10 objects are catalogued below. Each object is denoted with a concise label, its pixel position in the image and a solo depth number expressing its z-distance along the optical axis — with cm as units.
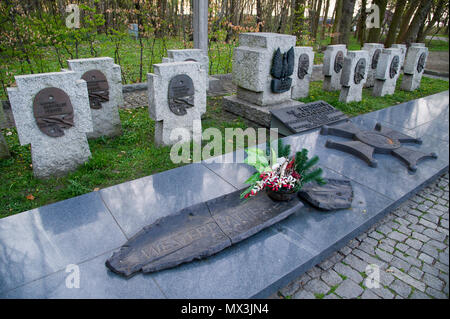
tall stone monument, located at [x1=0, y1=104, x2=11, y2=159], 473
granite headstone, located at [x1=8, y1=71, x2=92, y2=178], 398
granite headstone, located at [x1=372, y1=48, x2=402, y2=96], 888
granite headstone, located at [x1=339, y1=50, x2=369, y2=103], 783
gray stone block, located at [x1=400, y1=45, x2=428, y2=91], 971
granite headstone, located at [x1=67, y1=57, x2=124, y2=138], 512
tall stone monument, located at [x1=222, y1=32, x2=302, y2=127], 640
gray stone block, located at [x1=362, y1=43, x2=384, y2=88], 945
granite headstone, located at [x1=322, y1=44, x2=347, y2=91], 894
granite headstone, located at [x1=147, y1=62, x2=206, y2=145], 494
